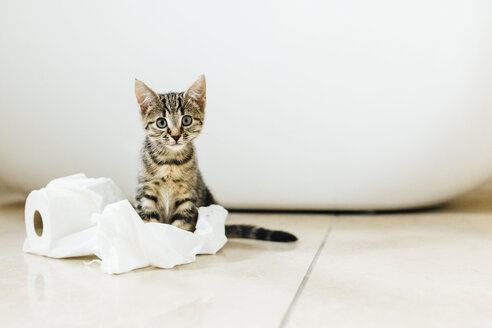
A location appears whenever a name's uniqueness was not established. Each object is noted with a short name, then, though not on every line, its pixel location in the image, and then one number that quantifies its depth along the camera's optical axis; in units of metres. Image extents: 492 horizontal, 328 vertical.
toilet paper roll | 1.26
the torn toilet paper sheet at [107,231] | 1.13
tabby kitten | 1.22
